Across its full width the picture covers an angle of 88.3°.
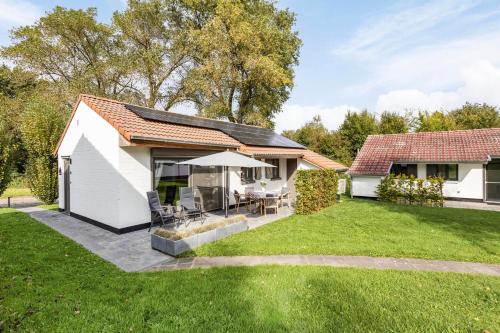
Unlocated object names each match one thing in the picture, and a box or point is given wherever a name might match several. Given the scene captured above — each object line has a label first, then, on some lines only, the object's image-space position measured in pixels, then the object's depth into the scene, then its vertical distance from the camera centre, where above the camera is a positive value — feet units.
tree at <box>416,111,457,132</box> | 107.04 +17.24
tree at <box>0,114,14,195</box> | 42.11 +1.79
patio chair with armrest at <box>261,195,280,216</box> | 39.04 -6.19
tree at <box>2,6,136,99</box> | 74.54 +35.05
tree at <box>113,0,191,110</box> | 84.71 +40.05
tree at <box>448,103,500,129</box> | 112.06 +19.95
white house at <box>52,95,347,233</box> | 30.32 +0.99
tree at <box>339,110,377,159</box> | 100.68 +13.94
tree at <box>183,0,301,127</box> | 74.02 +33.30
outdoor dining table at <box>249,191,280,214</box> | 38.96 -4.70
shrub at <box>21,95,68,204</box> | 46.78 +4.30
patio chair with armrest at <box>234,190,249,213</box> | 41.30 -5.89
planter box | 22.66 -7.17
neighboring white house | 51.52 +0.29
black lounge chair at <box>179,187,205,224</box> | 33.40 -4.96
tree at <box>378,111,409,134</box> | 100.68 +15.70
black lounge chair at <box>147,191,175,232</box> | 29.84 -4.88
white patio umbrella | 31.58 +0.52
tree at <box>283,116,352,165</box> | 101.45 +8.93
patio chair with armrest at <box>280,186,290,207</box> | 43.09 -5.37
